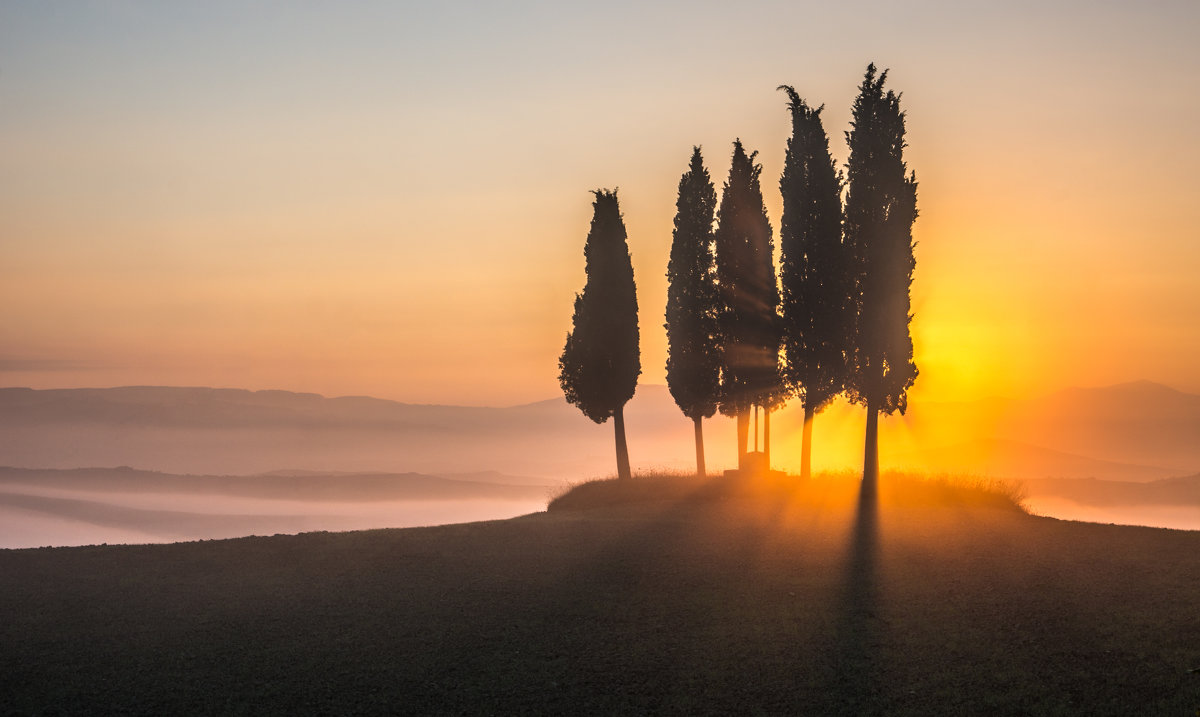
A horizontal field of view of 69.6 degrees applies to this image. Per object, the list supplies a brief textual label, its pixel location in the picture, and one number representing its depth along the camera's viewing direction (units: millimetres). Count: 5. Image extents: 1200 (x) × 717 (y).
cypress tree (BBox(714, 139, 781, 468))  37719
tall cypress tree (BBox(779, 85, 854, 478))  34375
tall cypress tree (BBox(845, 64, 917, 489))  33250
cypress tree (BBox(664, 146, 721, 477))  39188
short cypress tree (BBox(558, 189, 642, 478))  39344
